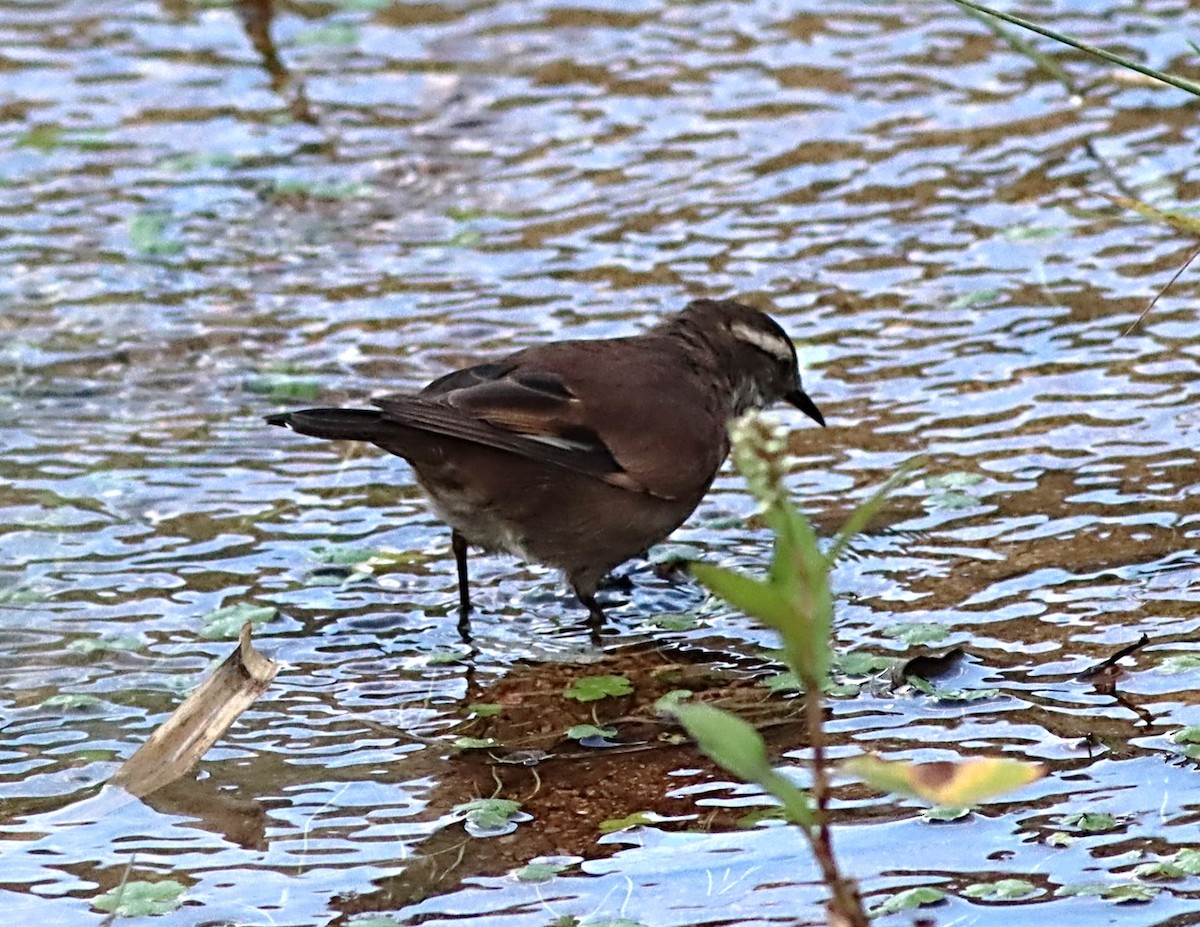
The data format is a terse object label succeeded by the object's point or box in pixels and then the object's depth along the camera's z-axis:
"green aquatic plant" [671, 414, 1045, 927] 6.34
